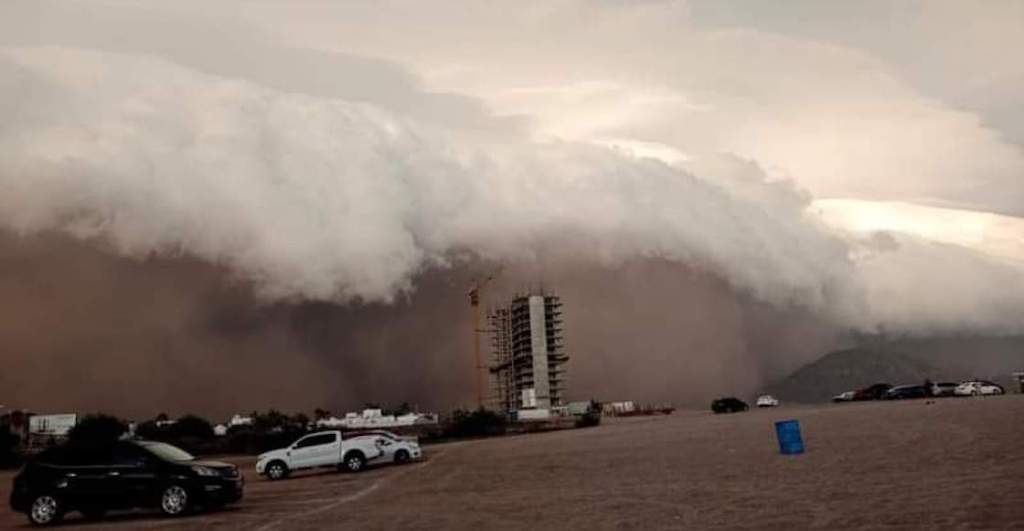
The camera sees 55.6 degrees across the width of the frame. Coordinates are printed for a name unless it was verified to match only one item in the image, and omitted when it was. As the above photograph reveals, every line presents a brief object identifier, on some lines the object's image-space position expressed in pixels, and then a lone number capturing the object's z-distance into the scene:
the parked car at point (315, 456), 43.53
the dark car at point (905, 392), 98.75
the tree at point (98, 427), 110.22
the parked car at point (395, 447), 48.19
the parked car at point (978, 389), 96.75
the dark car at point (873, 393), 109.56
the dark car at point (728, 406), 107.62
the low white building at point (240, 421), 172.57
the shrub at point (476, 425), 113.88
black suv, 24.83
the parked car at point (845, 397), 113.79
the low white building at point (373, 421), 143.88
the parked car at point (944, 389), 99.12
